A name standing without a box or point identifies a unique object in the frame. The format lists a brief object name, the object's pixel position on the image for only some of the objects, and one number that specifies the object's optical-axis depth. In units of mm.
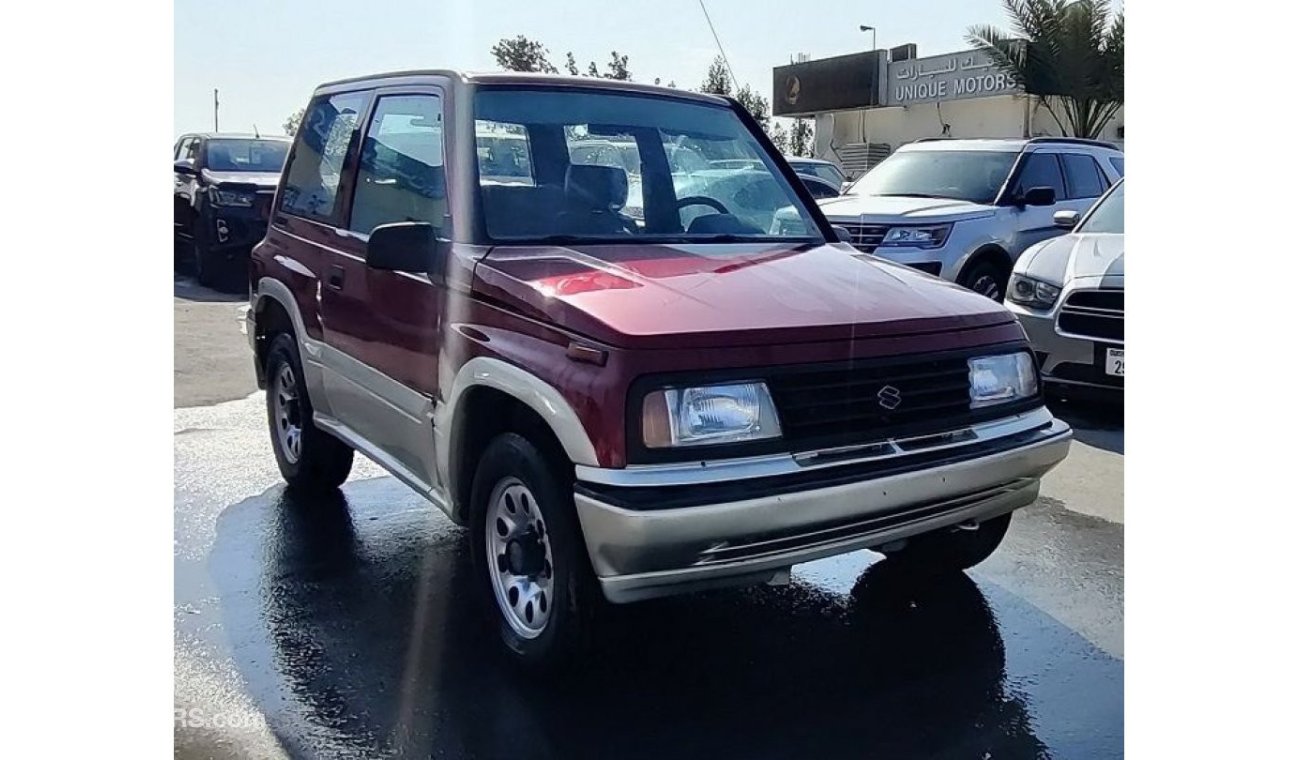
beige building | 16734
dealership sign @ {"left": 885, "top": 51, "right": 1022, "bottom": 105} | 15531
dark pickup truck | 10938
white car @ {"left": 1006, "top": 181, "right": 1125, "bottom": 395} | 6441
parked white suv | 8875
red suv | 2926
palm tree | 9602
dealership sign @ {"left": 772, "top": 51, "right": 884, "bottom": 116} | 18609
